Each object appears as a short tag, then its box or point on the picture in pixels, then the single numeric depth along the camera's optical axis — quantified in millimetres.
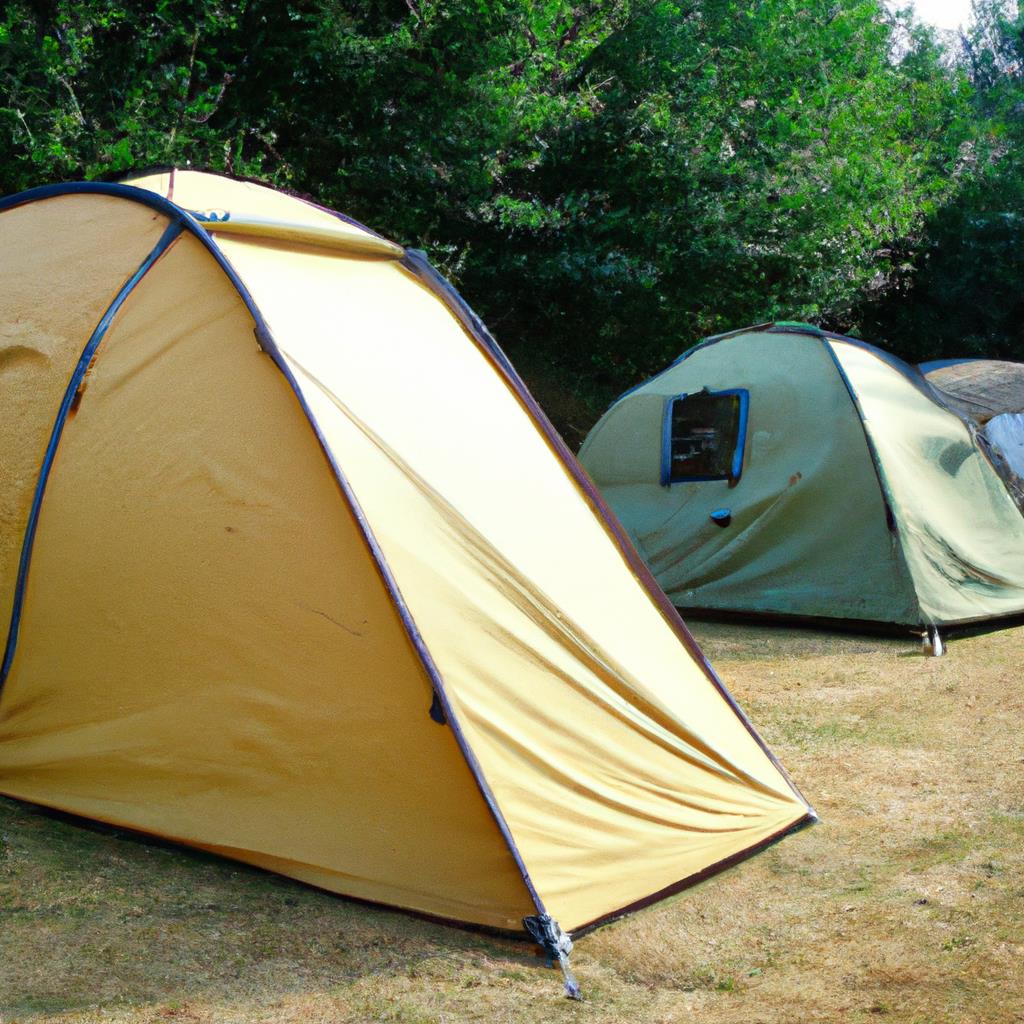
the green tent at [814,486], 6891
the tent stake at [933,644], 6328
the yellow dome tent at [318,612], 3053
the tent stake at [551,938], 2793
